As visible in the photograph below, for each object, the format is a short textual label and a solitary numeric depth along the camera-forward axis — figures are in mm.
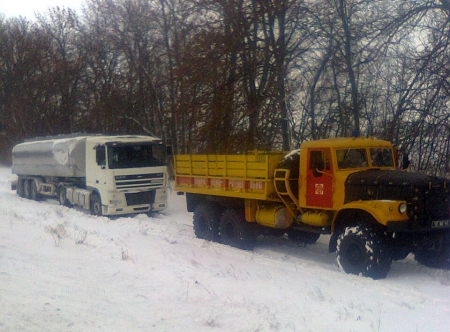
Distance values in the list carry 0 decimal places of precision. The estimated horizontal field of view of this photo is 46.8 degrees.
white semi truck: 16125
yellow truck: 8727
